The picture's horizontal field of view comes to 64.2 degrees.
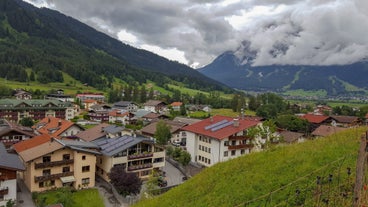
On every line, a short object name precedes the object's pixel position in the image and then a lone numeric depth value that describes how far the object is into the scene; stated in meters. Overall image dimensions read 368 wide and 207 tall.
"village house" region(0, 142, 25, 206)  26.77
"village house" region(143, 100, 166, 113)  120.38
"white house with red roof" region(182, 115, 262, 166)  42.34
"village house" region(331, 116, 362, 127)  80.69
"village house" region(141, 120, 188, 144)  62.69
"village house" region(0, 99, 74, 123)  81.75
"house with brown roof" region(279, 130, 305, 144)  57.78
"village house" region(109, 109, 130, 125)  90.25
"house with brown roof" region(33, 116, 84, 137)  55.81
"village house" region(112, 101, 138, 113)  115.82
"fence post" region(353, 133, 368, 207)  6.60
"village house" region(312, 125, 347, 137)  57.08
